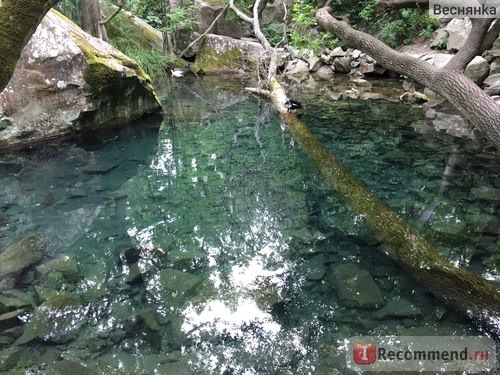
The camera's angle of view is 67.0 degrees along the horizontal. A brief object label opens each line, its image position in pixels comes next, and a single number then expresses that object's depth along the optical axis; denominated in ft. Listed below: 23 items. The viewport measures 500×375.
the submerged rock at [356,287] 8.68
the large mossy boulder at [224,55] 49.32
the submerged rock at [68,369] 6.86
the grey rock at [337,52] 46.47
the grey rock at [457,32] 37.25
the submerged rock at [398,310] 8.24
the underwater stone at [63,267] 9.77
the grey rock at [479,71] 27.78
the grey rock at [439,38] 41.27
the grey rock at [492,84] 25.17
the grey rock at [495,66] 28.55
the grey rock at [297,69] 46.58
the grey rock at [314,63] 47.91
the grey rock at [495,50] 29.55
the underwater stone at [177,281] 9.29
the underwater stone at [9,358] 7.03
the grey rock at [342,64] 44.45
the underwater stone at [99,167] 16.34
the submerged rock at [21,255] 9.76
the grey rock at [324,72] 45.15
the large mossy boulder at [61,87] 18.28
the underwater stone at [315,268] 9.79
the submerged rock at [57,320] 7.82
